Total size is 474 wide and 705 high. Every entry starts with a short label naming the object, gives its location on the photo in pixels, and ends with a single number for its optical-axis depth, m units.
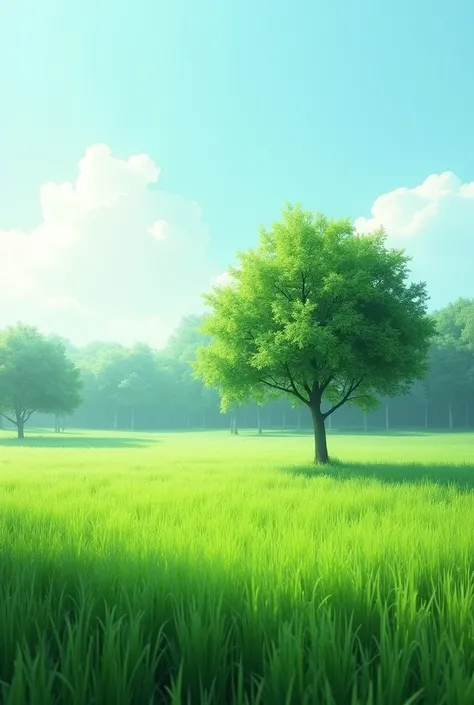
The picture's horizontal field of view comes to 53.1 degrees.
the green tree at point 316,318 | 21.20
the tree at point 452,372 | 90.00
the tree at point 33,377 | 59.31
